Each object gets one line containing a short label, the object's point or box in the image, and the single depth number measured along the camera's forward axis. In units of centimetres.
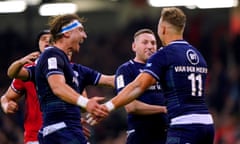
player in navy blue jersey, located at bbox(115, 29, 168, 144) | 1118
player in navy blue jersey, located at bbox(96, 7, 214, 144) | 991
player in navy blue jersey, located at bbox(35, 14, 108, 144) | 988
